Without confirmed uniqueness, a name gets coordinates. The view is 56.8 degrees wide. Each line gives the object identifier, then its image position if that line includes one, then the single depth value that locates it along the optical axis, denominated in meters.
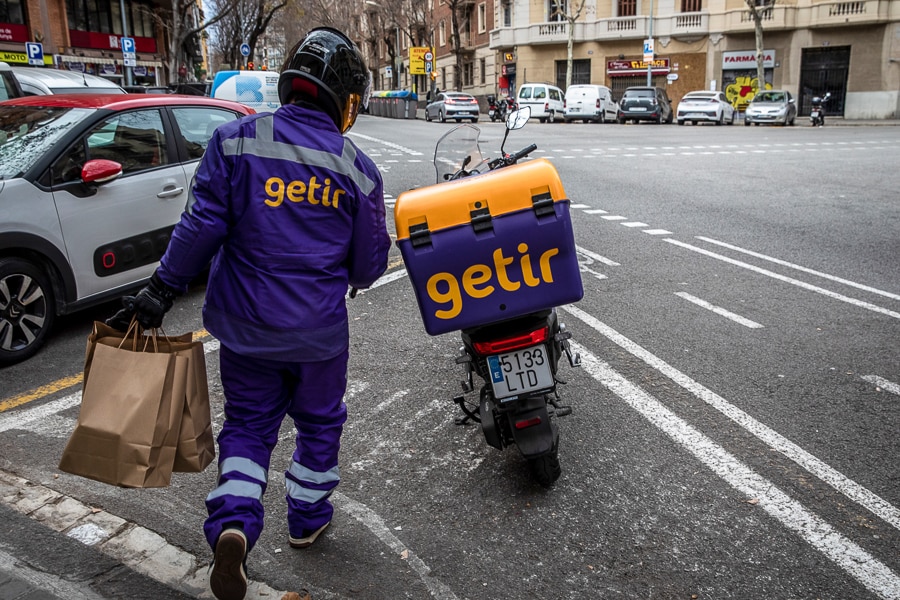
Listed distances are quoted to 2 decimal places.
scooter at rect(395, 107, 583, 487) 3.48
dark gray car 36.38
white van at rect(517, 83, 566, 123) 37.59
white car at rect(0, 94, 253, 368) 5.27
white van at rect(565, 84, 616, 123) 37.09
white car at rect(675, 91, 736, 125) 34.97
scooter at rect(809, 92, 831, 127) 34.66
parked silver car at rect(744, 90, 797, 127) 34.16
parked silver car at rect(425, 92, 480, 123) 38.38
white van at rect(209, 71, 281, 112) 20.84
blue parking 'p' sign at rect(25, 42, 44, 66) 29.02
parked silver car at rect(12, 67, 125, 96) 13.17
